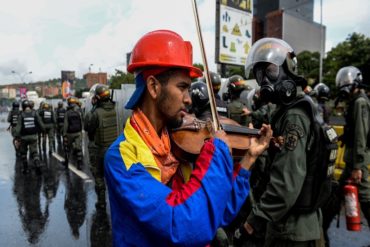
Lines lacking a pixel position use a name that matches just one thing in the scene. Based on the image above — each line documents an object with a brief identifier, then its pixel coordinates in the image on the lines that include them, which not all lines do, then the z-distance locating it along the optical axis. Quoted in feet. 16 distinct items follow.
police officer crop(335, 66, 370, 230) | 13.42
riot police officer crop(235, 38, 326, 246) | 7.10
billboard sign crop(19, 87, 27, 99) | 160.56
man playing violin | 3.91
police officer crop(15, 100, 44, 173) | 30.37
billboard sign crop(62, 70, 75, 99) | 122.11
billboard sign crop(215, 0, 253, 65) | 57.26
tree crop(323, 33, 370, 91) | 90.13
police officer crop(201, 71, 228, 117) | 15.48
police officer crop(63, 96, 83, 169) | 31.89
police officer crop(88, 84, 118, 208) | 19.88
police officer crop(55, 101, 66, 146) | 44.86
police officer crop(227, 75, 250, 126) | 19.30
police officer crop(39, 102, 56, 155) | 42.27
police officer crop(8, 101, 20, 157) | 40.50
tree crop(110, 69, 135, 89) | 109.29
